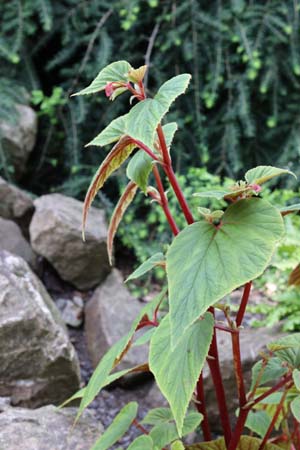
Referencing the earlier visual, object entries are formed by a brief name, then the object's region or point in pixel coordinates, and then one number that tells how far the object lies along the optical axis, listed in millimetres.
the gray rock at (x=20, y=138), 2561
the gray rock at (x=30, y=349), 1525
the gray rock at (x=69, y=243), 2184
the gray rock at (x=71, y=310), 2203
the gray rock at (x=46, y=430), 1138
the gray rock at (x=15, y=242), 2191
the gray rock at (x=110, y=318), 1941
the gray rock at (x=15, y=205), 2369
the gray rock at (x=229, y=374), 1735
